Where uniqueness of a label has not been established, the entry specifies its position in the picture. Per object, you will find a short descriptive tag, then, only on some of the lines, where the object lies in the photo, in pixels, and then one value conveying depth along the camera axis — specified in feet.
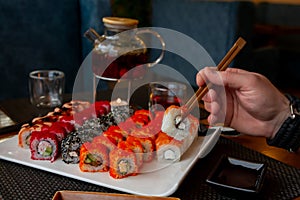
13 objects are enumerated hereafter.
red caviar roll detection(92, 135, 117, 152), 3.18
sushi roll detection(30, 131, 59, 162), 3.22
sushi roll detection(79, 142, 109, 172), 3.12
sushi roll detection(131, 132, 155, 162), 3.21
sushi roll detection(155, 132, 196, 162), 3.20
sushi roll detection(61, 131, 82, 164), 3.19
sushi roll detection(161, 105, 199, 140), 3.25
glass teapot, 3.99
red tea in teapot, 3.98
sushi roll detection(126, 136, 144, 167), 3.13
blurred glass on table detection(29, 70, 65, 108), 4.15
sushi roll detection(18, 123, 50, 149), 3.35
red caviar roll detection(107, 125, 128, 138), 3.28
